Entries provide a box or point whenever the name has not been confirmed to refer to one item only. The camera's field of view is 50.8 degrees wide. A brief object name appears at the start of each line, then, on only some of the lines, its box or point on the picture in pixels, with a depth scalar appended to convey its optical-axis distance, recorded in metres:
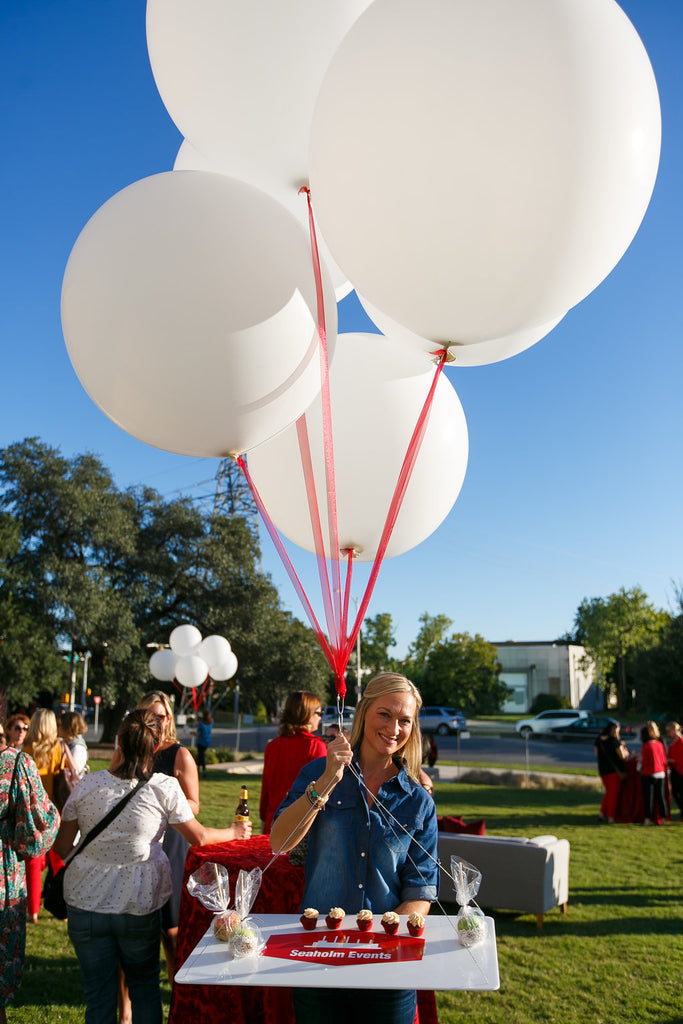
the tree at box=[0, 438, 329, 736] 19.81
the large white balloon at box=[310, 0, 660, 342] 1.94
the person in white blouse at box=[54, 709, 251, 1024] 2.69
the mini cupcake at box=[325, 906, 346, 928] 2.11
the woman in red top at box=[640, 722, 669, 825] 9.84
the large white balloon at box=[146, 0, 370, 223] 2.41
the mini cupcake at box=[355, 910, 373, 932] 2.09
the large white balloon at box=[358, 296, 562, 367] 2.84
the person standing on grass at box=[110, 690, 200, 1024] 3.50
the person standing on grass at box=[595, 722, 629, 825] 10.41
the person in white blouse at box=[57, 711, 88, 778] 6.01
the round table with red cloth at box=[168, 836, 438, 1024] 2.97
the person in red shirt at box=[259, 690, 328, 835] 4.20
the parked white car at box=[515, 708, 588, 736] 31.66
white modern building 56.47
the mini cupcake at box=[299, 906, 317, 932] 2.13
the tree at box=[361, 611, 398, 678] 41.88
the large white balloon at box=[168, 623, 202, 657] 13.02
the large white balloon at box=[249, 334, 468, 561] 3.08
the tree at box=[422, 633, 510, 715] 39.72
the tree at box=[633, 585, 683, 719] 25.45
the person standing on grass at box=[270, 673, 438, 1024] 2.21
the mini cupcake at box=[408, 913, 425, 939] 2.09
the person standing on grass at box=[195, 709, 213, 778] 15.43
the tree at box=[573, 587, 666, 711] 46.81
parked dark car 29.00
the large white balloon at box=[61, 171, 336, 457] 2.28
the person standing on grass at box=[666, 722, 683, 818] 10.09
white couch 5.62
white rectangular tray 1.79
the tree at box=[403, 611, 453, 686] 40.59
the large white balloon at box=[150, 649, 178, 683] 13.22
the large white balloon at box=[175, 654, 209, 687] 12.73
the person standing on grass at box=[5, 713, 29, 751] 5.29
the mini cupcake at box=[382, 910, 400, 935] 2.08
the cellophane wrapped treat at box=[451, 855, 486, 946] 2.06
